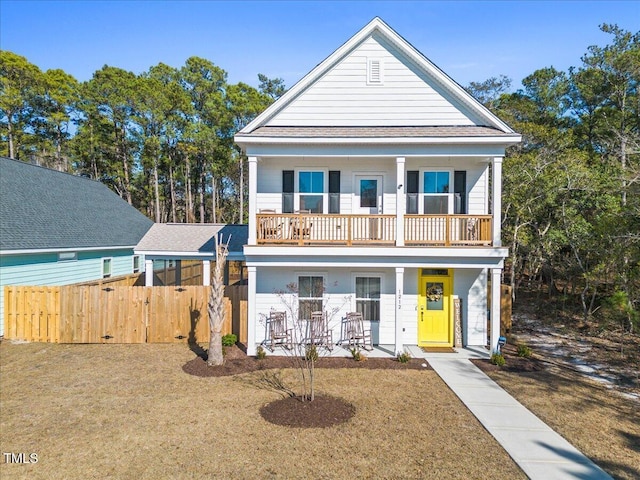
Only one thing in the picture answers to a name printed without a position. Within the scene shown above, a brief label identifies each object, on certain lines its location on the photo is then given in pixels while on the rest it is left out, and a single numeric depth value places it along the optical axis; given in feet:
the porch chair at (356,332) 38.86
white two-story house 39.37
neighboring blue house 44.29
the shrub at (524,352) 36.32
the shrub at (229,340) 39.09
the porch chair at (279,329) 39.29
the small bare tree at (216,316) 33.88
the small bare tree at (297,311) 37.68
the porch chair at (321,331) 38.65
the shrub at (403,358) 34.73
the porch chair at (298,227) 37.08
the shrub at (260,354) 36.22
